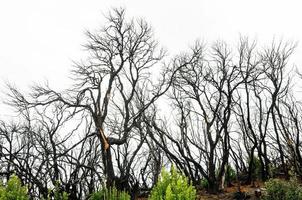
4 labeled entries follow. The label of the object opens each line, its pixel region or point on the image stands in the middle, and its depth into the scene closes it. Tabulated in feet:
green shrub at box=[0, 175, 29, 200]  30.63
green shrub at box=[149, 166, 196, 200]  26.21
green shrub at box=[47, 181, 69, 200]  35.91
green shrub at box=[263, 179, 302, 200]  40.60
